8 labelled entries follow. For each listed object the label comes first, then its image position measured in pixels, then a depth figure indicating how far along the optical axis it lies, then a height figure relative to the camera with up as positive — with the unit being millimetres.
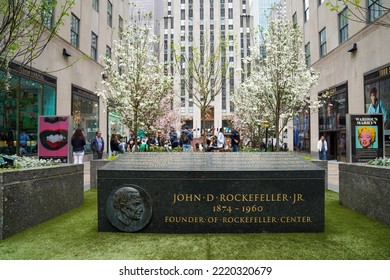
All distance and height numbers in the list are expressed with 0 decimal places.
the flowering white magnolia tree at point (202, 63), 19000 +5145
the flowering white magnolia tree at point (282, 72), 17406 +4180
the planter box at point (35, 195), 5434 -1080
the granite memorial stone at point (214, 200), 5523 -1058
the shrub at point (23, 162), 6525 -434
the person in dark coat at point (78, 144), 16938 -48
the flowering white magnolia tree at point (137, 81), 17922 +3872
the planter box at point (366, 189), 6215 -1123
